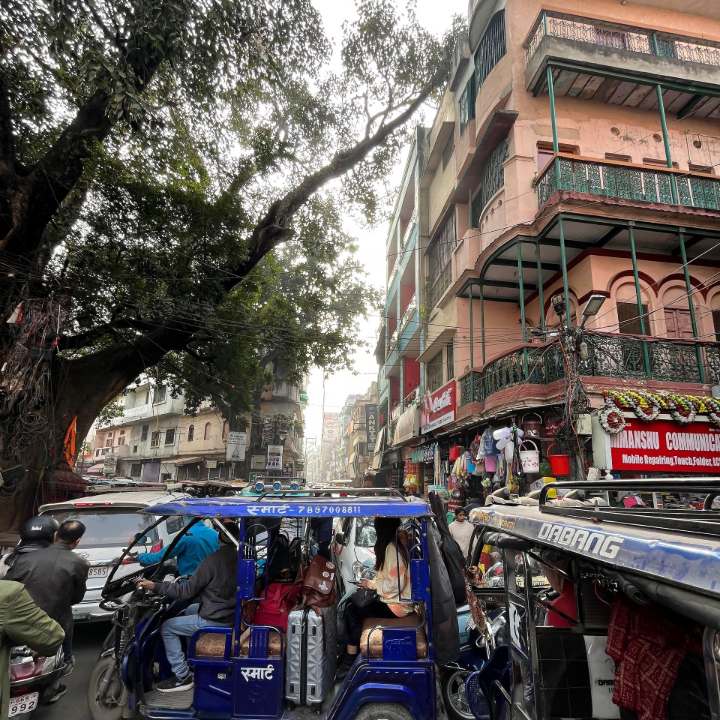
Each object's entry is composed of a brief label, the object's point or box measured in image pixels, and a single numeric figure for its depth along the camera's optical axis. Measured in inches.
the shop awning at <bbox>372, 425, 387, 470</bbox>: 1143.0
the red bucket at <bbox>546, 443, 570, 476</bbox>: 358.3
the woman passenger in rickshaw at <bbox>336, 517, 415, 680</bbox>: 163.5
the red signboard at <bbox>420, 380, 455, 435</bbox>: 567.5
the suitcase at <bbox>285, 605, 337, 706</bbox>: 148.9
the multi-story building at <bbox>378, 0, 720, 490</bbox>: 402.9
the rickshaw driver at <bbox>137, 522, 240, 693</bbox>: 164.7
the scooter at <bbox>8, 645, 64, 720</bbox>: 141.9
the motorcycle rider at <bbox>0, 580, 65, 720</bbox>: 105.1
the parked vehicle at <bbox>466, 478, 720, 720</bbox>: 66.3
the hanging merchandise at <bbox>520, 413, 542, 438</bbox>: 392.6
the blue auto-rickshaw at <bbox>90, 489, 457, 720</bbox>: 143.7
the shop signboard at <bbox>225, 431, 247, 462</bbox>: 1110.4
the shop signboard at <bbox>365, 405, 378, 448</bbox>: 1448.7
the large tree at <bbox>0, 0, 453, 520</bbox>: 325.7
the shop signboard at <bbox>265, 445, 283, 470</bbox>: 1232.8
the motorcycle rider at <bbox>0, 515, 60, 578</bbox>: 161.8
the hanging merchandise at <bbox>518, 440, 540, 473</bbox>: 366.6
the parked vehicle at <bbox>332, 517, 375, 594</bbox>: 265.4
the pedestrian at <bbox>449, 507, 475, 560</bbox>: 329.8
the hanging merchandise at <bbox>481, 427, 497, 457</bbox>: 423.5
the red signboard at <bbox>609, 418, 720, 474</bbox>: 357.1
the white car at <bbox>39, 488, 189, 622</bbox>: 249.8
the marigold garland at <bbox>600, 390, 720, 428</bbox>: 357.4
